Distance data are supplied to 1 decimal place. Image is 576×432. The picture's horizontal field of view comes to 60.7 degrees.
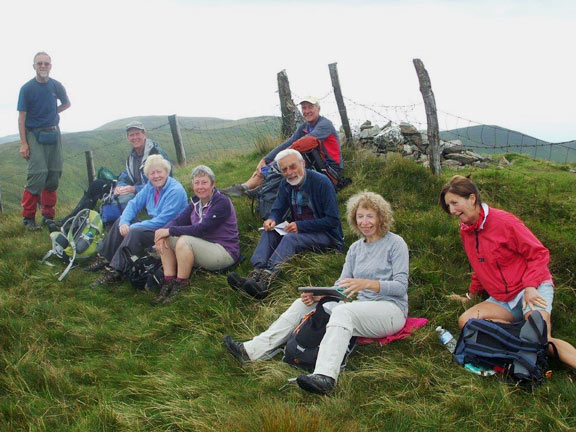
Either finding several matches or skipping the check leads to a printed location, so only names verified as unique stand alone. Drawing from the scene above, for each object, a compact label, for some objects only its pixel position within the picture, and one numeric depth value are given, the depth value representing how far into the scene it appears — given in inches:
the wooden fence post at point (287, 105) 373.4
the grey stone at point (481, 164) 351.9
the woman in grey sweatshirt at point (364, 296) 139.9
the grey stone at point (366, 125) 395.4
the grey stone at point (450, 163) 345.0
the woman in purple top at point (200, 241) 207.3
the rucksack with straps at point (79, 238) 260.4
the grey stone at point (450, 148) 370.6
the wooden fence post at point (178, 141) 452.8
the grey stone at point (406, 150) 354.0
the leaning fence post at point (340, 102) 340.2
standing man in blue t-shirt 295.0
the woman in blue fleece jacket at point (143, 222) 226.7
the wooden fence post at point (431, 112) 271.4
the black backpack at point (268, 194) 248.1
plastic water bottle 143.0
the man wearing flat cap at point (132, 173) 273.8
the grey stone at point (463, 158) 355.9
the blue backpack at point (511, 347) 123.3
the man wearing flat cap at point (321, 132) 262.2
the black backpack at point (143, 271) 220.5
